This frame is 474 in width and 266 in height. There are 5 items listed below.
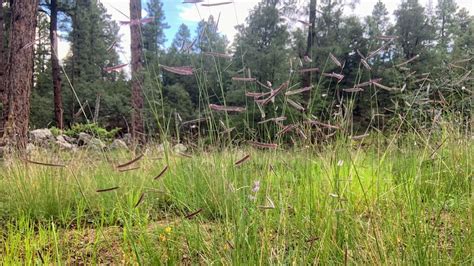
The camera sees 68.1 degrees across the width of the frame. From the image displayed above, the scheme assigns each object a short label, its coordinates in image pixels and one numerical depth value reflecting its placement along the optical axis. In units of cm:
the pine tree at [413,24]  2306
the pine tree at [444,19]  2278
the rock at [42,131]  1110
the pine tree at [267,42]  1470
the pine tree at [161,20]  2702
